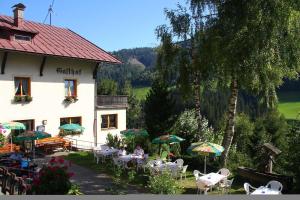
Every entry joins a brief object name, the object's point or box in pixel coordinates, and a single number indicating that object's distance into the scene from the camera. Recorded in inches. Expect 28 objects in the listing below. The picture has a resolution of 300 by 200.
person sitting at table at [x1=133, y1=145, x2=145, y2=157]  805.7
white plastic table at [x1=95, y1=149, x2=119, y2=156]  859.4
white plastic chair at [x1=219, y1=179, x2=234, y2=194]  602.3
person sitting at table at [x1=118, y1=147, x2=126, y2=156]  827.4
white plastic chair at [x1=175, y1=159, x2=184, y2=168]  697.2
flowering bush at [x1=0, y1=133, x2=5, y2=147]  854.0
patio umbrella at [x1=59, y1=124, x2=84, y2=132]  1084.5
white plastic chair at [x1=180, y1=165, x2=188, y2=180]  703.7
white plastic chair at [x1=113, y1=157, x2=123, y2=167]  786.2
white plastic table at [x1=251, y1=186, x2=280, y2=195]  478.0
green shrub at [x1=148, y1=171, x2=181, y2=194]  538.4
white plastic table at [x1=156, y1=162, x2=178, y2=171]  668.1
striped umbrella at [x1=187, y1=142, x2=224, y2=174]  653.3
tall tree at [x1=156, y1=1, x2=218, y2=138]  890.1
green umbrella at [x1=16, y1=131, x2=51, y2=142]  804.2
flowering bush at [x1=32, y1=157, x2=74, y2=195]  429.4
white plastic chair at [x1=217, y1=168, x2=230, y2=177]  624.9
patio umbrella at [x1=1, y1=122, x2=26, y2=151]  906.3
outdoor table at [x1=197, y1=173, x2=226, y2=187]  557.0
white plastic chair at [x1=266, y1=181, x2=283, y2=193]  527.8
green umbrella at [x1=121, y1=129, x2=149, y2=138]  937.6
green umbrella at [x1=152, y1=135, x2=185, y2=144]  822.5
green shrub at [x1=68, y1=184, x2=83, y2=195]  442.7
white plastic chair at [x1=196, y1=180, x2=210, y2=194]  563.8
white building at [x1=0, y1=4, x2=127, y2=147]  1014.4
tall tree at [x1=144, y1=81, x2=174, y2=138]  1082.1
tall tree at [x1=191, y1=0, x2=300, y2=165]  717.3
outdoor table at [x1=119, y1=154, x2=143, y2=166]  776.3
